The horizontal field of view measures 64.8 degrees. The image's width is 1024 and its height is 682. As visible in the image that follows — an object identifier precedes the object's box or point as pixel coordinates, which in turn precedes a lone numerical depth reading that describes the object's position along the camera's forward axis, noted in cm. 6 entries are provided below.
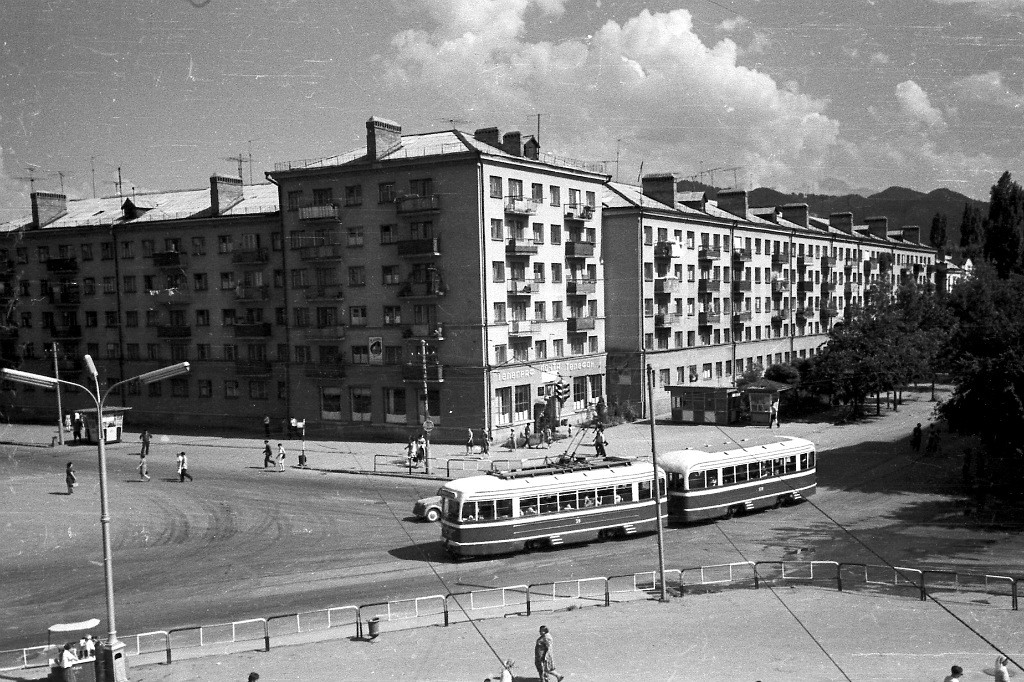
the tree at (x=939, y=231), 14812
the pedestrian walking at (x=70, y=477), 3775
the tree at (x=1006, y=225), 8275
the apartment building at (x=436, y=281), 4809
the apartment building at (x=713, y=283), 6019
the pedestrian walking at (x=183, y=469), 4016
